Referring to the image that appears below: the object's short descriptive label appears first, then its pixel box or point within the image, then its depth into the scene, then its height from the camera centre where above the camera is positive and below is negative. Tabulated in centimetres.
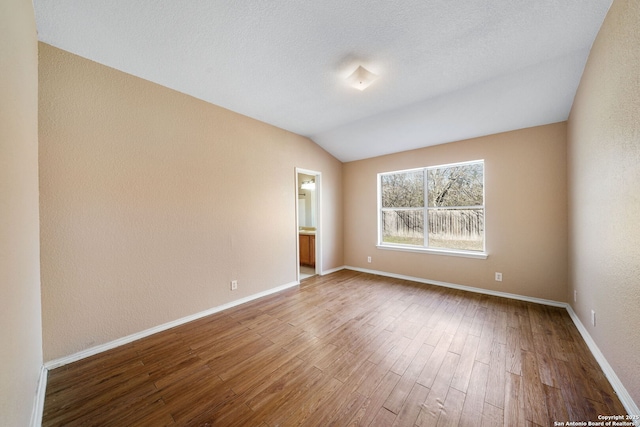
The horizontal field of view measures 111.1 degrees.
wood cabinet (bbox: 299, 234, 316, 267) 502 -89
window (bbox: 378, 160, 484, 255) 356 +3
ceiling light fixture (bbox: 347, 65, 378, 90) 215 +135
